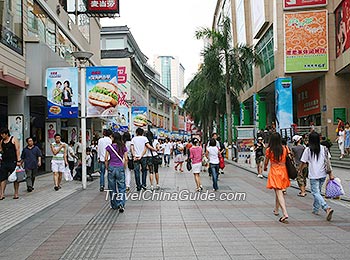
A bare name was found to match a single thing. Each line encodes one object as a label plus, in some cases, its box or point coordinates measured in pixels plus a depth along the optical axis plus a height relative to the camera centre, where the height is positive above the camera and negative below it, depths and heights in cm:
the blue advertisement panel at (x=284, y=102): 3136 +247
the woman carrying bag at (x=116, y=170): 936 -73
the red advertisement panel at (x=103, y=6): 2950 +920
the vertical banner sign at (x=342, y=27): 2722 +718
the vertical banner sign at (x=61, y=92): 1719 +187
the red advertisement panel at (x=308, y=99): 3322 +299
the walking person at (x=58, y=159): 1309 -66
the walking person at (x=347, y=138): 2003 -18
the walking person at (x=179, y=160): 2117 -119
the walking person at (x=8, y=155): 1093 -44
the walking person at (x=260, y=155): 1728 -81
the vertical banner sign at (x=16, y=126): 1714 +49
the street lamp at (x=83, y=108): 1375 +97
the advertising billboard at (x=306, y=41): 3012 +674
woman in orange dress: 802 -62
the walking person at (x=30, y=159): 1249 -63
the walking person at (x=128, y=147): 1241 -32
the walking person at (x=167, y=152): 2546 -95
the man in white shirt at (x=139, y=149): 1234 -36
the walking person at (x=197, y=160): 1240 -72
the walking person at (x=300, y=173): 1140 -98
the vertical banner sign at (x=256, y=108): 4050 +264
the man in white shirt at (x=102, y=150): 1254 -38
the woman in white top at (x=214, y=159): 1244 -69
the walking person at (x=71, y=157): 1548 -76
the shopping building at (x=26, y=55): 1584 +346
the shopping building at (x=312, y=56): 2962 +567
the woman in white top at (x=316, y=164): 831 -58
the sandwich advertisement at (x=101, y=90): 1414 +158
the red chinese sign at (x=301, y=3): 3031 +951
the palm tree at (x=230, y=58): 3075 +571
